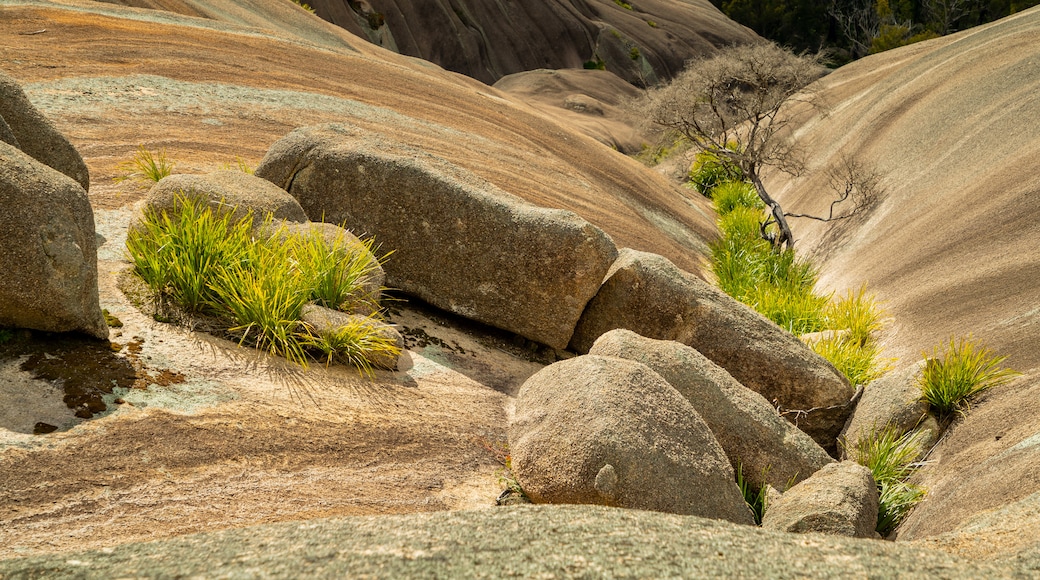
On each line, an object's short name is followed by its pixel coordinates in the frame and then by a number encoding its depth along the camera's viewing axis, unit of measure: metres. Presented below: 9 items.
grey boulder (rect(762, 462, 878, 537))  4.34
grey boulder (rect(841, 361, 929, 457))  6.24
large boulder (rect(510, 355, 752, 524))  4.31
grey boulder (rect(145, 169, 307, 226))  6.36
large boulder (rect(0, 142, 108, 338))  4.27
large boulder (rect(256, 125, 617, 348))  7.01
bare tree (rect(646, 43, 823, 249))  16.09
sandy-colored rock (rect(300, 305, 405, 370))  5.68
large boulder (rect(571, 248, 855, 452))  6.96
